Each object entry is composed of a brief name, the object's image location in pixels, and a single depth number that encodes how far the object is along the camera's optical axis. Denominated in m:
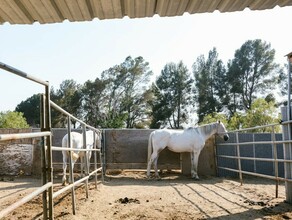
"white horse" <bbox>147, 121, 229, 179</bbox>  6.92
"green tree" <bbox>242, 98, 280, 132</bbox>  14.79
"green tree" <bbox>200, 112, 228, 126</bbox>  17.60
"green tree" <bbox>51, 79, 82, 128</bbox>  22.39
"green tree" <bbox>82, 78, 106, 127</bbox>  23.76
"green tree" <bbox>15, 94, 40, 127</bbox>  29.37
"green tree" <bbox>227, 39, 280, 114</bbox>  23.74
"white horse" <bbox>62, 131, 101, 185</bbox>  5.42
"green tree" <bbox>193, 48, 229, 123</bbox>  24.47
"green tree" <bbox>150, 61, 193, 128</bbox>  24.58
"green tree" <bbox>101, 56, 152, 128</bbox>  24.19
